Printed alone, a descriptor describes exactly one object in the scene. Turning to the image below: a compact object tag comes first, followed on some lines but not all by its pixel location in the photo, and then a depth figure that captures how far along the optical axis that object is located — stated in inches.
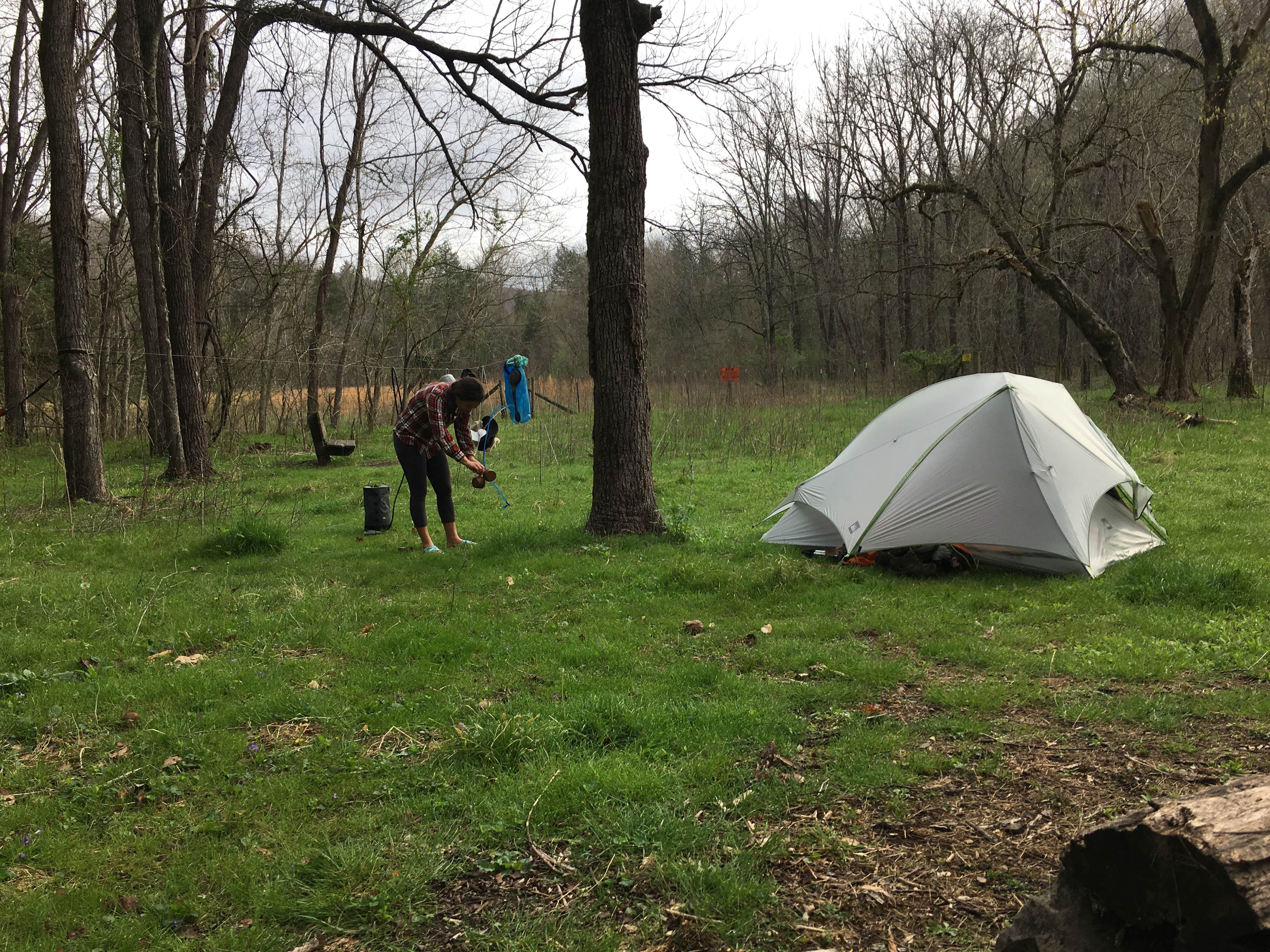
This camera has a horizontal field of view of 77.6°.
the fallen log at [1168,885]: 62.6
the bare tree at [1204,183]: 562.9
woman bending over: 271.6
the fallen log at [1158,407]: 535.5
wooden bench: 543.2
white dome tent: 243.0
